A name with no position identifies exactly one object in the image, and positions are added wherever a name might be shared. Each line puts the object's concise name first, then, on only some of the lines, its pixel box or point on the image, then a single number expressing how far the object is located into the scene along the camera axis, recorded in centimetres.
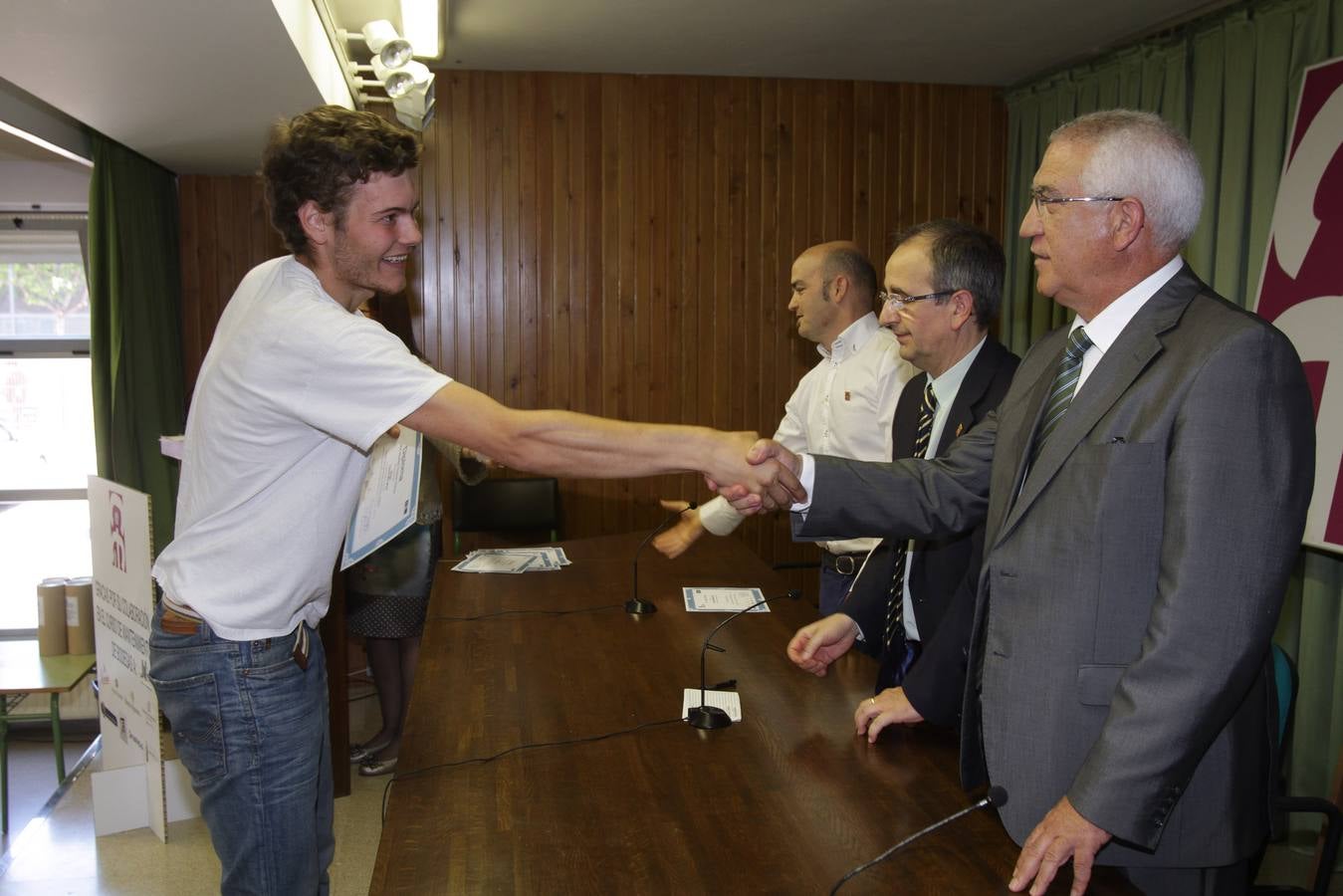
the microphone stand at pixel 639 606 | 276
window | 534
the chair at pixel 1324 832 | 213
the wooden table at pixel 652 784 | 138
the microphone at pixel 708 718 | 190
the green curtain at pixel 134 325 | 446
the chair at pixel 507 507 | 484
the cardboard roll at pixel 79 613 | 429
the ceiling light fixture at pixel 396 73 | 366
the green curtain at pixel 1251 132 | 362
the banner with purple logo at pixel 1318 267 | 349
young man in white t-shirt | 166
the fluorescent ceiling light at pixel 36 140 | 388
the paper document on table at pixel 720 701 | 198
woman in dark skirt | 412
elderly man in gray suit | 133
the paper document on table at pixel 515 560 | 333
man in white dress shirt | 344
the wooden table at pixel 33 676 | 387
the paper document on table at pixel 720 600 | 280
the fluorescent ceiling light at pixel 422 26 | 360
